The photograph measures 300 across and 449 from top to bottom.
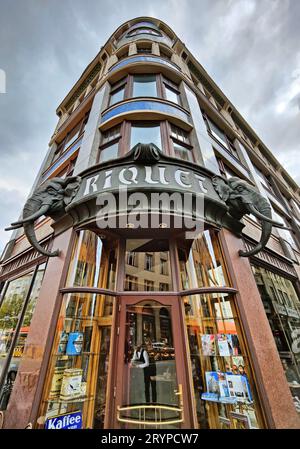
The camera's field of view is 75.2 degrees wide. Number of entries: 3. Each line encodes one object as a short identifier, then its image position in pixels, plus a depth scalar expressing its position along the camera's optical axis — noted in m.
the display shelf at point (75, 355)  3.40
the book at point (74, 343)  3.57
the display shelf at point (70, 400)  3.18
